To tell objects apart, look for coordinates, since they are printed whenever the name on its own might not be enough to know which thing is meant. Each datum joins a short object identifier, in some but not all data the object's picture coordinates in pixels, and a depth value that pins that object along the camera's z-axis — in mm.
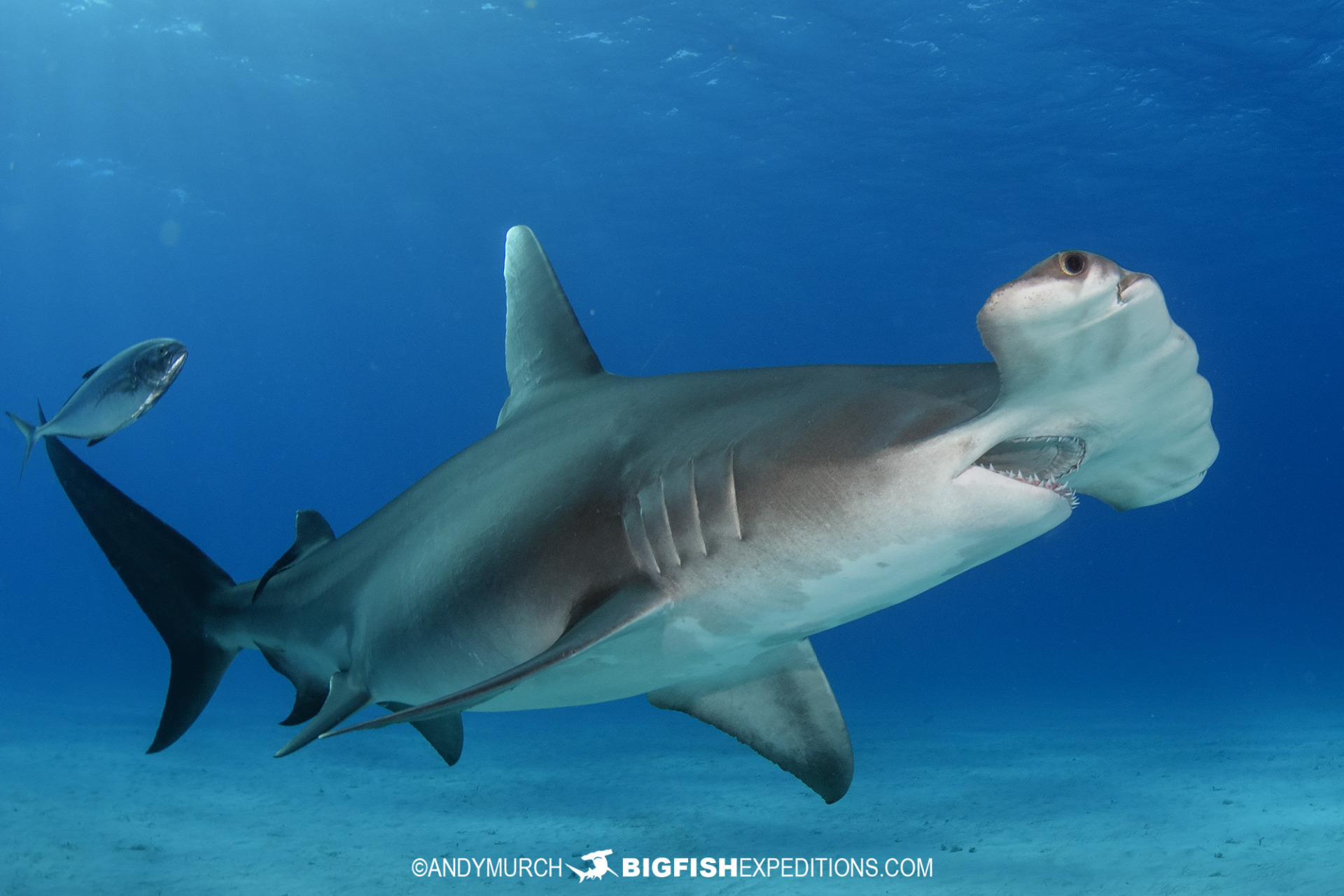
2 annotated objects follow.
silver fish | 5133
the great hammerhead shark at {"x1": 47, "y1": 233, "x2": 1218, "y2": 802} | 1757
